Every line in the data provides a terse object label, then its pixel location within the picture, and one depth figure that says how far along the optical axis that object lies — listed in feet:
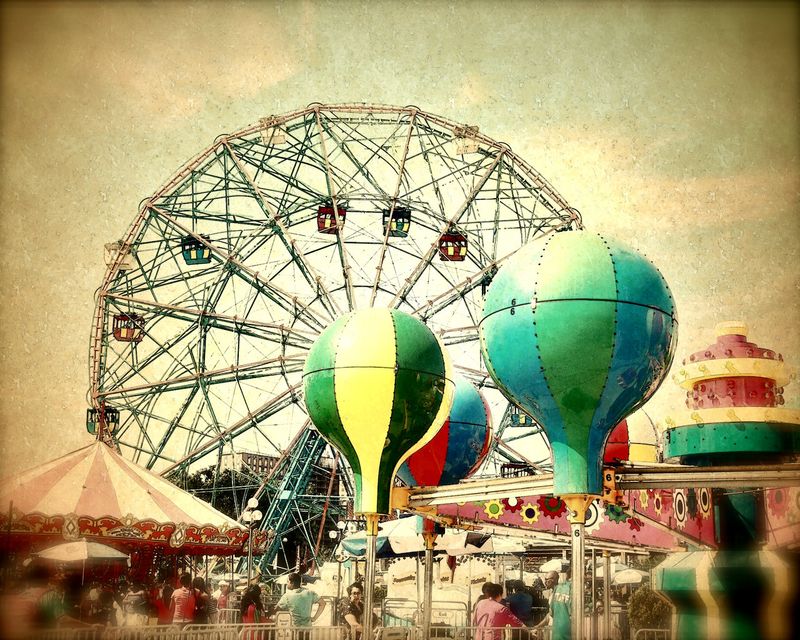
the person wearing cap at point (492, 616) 35.70
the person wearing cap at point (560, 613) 40.16
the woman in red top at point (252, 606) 40.09
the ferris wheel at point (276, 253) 84.02
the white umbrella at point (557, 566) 78.28
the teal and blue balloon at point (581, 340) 31.17
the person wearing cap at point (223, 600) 52.07
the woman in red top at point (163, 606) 45.84
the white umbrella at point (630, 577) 77.00
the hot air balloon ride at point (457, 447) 47.09
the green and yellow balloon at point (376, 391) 36.58
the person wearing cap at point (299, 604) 40.57
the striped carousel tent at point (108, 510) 47.73
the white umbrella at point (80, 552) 45.52
